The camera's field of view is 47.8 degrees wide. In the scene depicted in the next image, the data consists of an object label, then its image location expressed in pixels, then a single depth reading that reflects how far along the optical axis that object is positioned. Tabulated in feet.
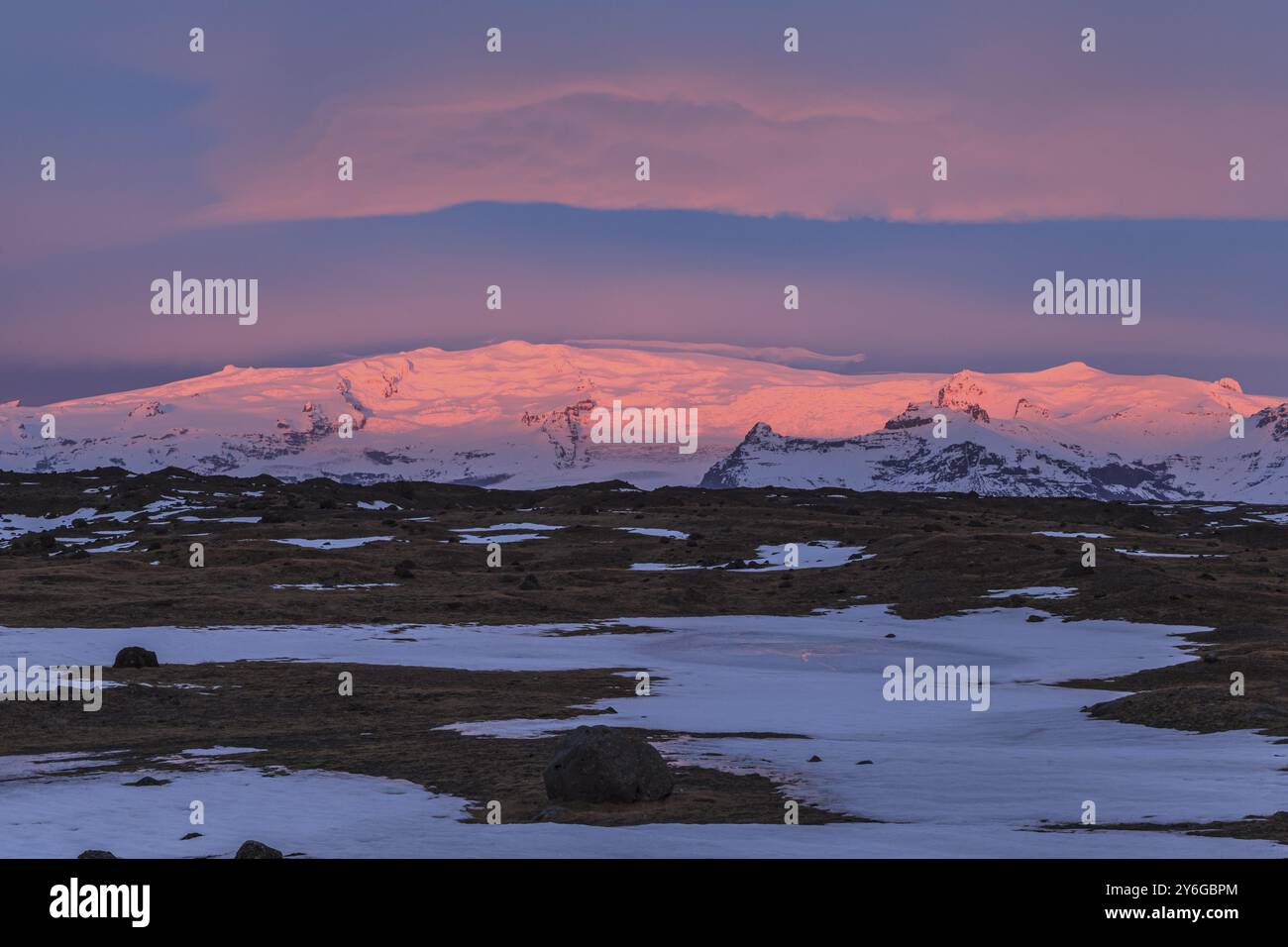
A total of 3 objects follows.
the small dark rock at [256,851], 62.13
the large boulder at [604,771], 80.89
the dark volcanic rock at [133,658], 150.71
